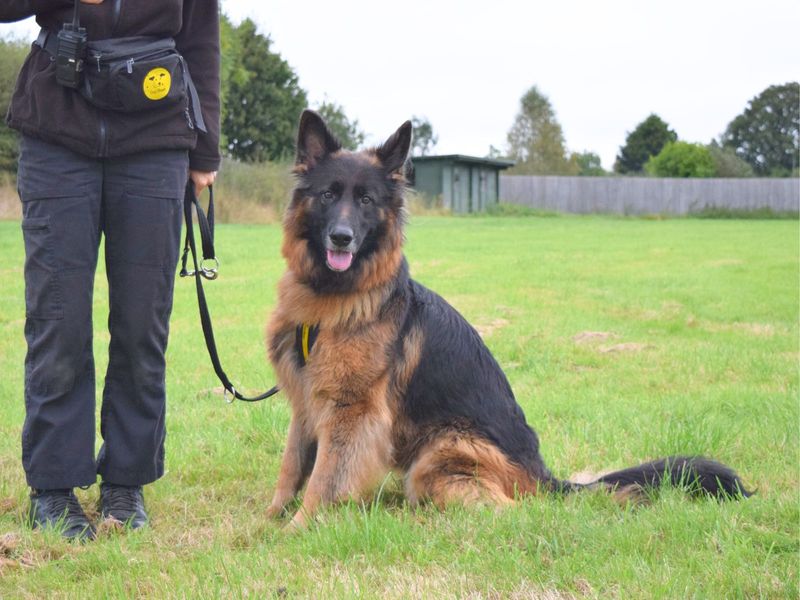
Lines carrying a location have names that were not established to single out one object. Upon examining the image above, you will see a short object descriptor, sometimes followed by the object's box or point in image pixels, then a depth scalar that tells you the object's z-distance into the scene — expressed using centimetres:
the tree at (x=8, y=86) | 2506
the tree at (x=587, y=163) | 8086
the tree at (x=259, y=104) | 4578
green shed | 4569
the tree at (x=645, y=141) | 7662
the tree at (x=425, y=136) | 8751
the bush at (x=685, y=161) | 6288
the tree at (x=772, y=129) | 7331
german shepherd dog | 397
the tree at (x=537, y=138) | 7750
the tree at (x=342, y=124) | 5359
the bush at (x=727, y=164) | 6612
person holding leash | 343
